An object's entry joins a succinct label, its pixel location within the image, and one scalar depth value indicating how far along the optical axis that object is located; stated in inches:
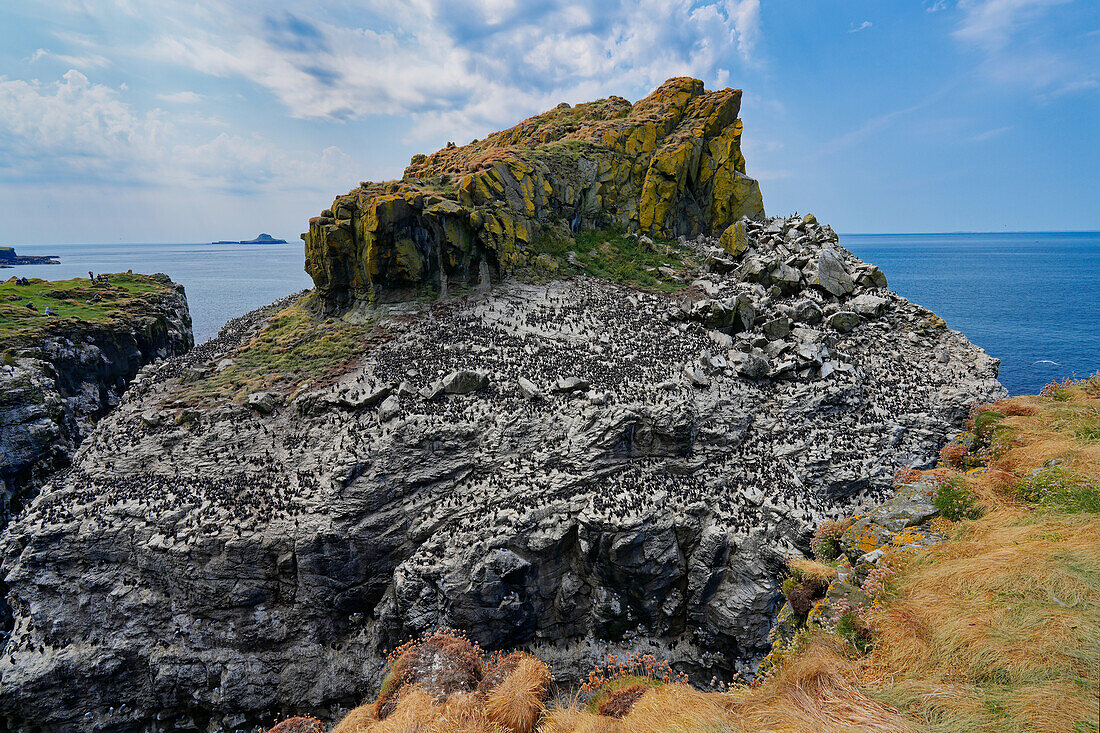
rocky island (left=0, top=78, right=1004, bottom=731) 760.3
